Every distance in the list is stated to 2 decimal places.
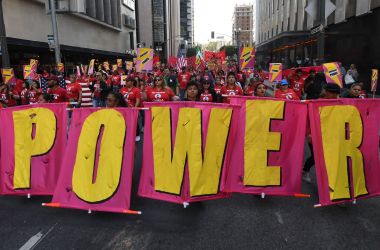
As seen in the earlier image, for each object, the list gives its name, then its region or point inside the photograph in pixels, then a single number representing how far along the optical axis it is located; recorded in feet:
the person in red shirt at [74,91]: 33.73
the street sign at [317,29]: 37.01
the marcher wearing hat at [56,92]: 28.63
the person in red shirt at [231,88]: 29.35
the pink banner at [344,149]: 15.25
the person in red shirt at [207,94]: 26.27
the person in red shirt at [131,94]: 29.27
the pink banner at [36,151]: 16.87
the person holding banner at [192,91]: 21.77
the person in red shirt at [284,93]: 25.71
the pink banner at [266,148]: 16.26
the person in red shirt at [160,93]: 27.79
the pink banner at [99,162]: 14.94
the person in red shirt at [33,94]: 33.11
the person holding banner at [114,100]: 19.61
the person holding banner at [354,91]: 20.24
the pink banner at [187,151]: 15.12
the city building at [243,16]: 516.98
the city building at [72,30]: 69.77
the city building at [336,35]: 57.73
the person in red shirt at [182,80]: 51.01
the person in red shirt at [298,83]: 40.04
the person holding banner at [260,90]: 24.23
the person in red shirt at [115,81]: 55.63
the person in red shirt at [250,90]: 34.23
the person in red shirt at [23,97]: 32.99
